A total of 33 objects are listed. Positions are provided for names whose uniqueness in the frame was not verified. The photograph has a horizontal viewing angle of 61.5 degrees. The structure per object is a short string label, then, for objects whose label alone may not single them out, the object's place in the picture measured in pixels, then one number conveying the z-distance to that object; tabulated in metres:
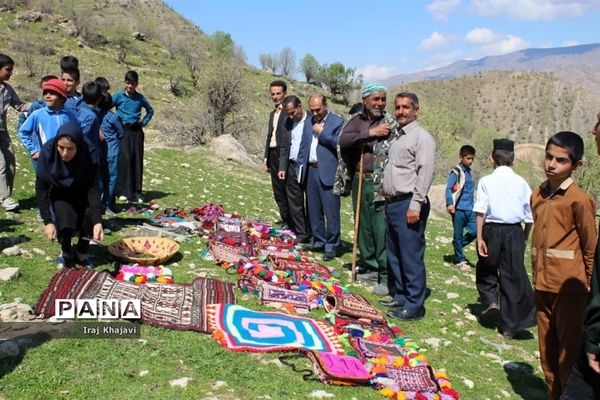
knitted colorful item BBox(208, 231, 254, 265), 6.55
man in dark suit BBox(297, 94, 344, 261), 7.06
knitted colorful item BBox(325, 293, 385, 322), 5.27
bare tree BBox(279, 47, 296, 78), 60.45
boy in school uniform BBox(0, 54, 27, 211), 6.81
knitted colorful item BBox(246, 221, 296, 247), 7.75
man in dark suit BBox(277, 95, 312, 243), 7.68
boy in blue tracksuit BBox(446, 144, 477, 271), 8.05
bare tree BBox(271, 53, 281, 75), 60.28
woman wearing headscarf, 5.04
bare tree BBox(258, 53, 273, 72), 61.00
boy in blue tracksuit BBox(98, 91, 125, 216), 8.01
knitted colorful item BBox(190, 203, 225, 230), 8.16
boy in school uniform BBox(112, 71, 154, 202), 8.95
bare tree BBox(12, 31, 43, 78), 28.02
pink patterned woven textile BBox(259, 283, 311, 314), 5.32
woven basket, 5.95
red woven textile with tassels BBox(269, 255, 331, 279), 6.49
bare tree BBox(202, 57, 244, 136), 20.02
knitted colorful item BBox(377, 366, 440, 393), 3.91
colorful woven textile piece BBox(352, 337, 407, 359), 4.41
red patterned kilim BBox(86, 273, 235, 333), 4.51
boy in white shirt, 5.33
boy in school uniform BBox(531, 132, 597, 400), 3.63
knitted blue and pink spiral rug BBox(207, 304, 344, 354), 4.27
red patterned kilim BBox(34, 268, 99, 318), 4.39
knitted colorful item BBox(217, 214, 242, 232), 7.99
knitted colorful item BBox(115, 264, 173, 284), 5.38
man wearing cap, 6.02
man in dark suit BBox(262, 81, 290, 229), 8.19
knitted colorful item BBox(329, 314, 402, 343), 4.81
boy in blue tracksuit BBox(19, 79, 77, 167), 5.60
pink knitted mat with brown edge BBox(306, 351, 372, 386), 3.87
